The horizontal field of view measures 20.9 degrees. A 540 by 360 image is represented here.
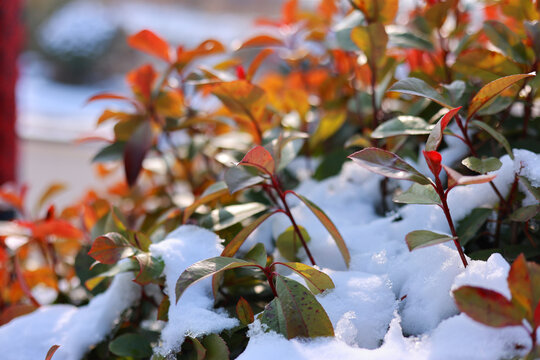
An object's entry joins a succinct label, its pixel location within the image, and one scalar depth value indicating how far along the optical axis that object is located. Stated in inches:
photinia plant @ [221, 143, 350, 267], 41.7
